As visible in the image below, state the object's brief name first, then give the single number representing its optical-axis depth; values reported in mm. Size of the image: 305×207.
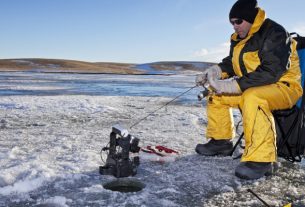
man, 3057
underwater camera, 3004
